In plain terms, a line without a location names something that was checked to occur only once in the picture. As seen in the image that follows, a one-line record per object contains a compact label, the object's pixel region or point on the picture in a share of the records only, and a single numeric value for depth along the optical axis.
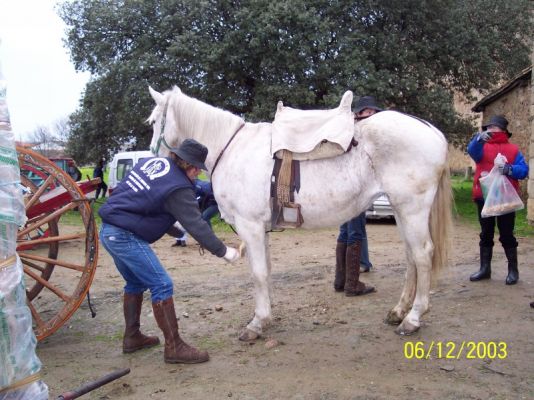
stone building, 13.83
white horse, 3.89
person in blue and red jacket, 4.98
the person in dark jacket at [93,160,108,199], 18.17
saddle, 3.86
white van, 16.08
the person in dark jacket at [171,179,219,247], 6.96
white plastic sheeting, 1.80
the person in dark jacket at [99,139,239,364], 3.34
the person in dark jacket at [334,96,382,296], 4.91
